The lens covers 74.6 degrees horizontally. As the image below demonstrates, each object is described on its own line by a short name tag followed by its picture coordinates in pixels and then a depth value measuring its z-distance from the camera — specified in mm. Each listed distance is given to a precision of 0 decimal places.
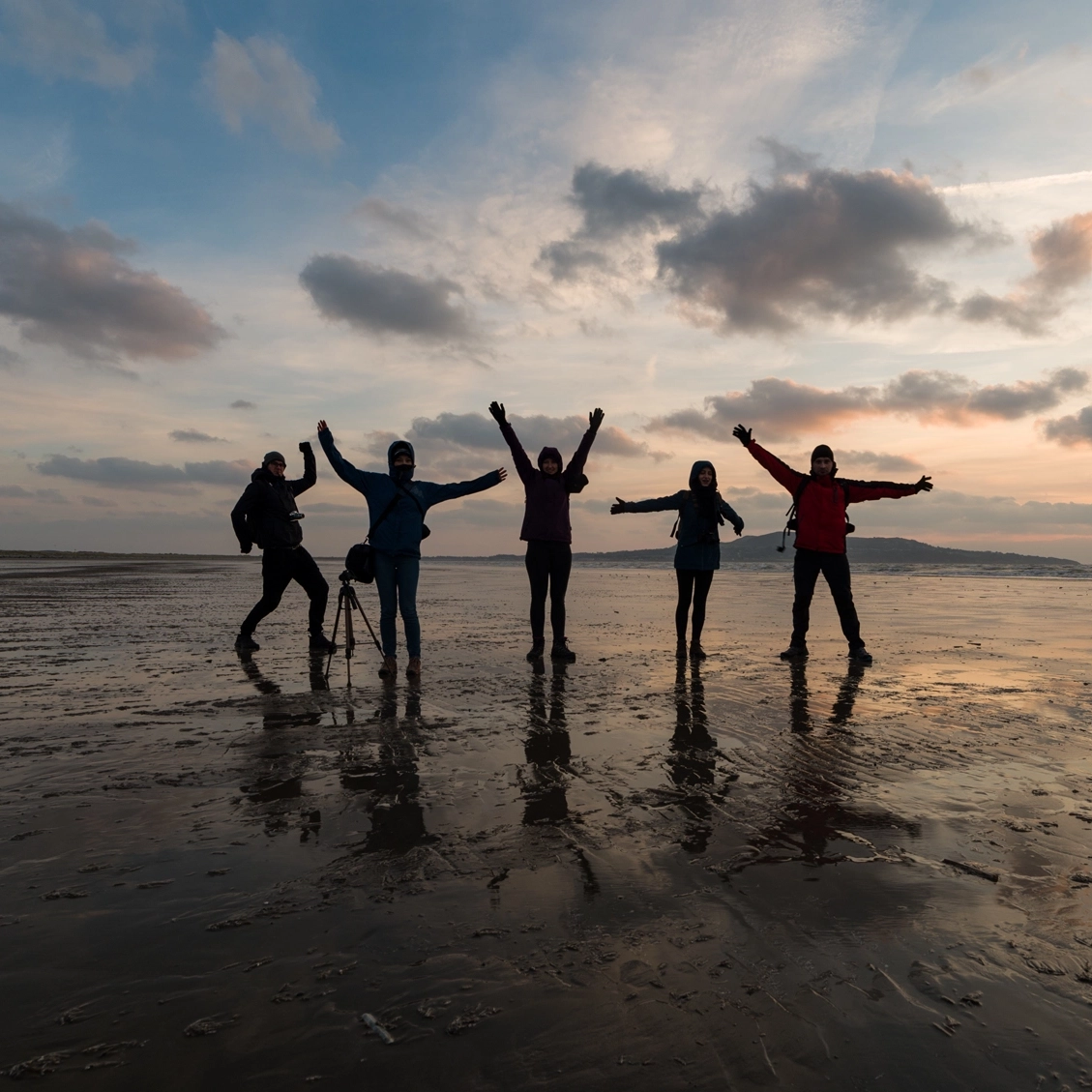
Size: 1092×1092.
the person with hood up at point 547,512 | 8992
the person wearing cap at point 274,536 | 9148
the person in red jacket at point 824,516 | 9258
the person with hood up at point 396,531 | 7652
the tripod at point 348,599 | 7775
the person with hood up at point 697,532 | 9547
